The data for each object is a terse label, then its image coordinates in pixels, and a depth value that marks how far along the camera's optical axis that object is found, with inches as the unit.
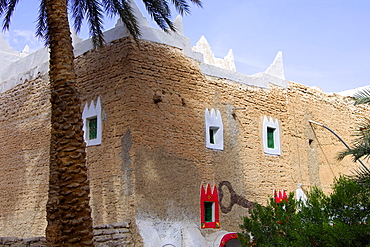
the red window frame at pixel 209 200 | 488.4
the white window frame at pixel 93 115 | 476.1
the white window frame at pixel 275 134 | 569.9
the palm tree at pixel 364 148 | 380.8
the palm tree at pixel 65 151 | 300.7
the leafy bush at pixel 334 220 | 298.5
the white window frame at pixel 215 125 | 513.7
